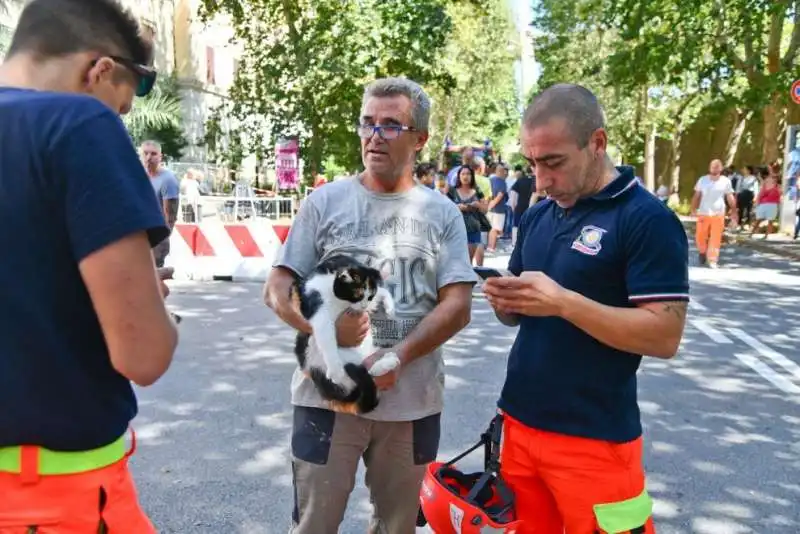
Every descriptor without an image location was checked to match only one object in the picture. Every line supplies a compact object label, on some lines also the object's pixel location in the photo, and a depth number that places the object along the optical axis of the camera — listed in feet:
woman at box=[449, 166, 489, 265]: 31.78
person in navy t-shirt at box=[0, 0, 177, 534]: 4.32
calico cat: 7.07
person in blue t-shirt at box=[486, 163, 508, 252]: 47.42
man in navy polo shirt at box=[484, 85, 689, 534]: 6.57
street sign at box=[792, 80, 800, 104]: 48.78
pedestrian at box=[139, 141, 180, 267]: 31.63
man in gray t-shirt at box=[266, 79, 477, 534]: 7.91
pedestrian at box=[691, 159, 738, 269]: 40.83
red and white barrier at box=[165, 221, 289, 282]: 35.42
